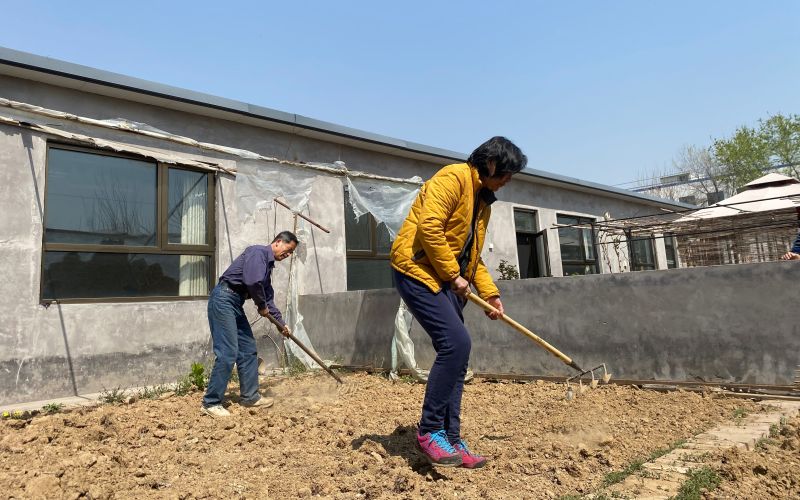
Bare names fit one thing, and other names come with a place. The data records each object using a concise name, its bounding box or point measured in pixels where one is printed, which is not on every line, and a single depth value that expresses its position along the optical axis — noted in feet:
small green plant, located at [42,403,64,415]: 14.12
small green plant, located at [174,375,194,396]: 16.61
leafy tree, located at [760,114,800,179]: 75.62
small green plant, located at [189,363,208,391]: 17.21
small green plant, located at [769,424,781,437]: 9.94
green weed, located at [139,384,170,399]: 16.12
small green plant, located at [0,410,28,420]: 13.44
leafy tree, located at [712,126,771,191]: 79.92
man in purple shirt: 13.88
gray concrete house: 16.44
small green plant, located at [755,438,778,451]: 9.19
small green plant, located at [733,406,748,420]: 11.43
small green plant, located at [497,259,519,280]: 31.32
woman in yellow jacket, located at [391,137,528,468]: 8.41
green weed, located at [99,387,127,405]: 15.30
